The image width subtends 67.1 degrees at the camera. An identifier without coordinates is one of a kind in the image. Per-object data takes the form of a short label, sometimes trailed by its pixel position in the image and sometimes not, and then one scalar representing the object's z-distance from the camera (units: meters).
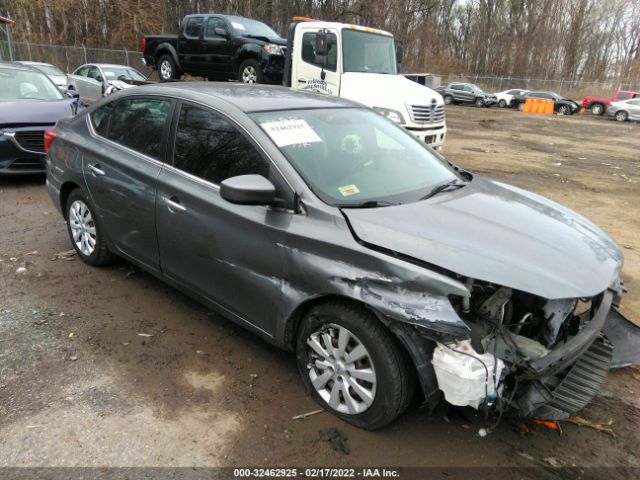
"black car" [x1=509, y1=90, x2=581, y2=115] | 31.12
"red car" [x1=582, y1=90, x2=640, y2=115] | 29.58
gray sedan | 2.28
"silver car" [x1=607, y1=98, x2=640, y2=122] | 27.23
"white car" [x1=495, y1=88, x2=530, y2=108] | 34.19
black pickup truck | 10.53
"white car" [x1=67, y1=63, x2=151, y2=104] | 14.02
